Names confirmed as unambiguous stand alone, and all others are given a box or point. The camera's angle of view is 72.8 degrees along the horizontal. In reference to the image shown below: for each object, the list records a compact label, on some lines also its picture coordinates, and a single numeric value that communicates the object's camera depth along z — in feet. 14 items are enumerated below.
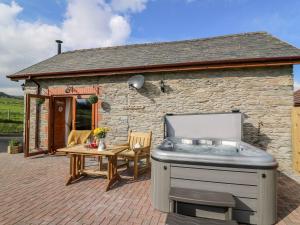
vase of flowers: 15.45
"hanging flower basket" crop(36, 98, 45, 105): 25.44
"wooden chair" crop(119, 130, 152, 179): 16.35
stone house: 19.62
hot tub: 9.57
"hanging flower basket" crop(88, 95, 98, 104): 23.86
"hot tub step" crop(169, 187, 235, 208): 9.08
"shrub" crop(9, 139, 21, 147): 26.61
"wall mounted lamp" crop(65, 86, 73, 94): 25.96
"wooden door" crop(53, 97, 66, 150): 27.56
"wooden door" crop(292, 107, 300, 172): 17.84
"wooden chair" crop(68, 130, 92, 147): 21.20
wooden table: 14.65
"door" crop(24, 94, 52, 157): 26.66
